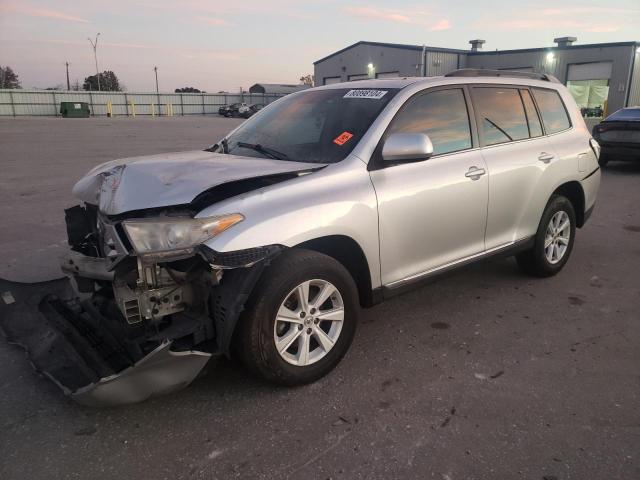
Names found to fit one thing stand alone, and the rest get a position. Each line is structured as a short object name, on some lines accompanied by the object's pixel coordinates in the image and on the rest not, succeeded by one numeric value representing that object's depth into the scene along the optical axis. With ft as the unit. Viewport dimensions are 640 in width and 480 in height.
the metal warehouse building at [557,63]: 118.62
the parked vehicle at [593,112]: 129.90
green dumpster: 138.72
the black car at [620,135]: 39.06
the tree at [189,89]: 329.31
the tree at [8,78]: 290.37
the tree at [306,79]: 347.69
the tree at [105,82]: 301.22
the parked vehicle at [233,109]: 166.16
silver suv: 9.03
